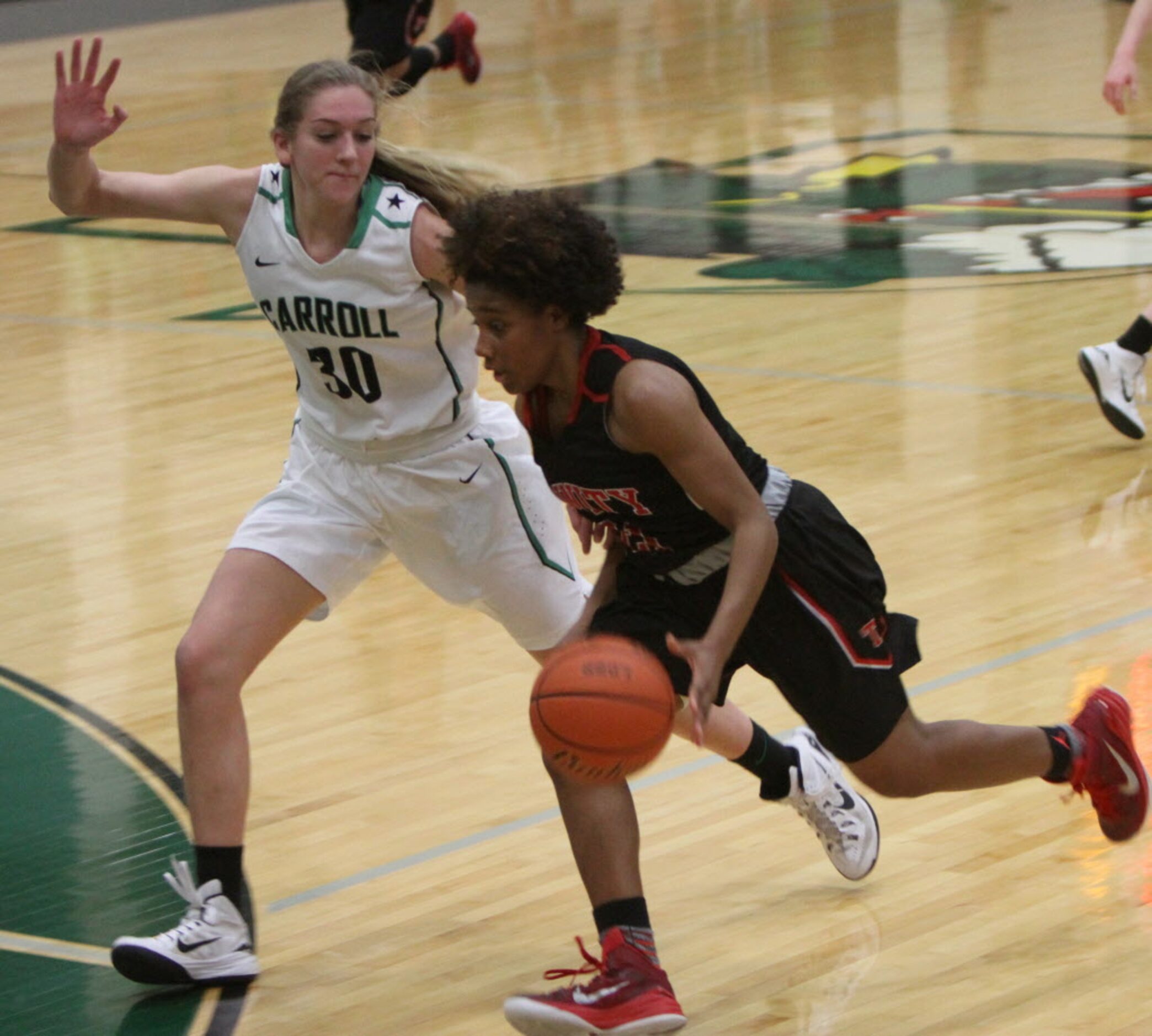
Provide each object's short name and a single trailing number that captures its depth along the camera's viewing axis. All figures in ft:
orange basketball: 20.33
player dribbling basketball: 20.86
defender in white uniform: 24.03
